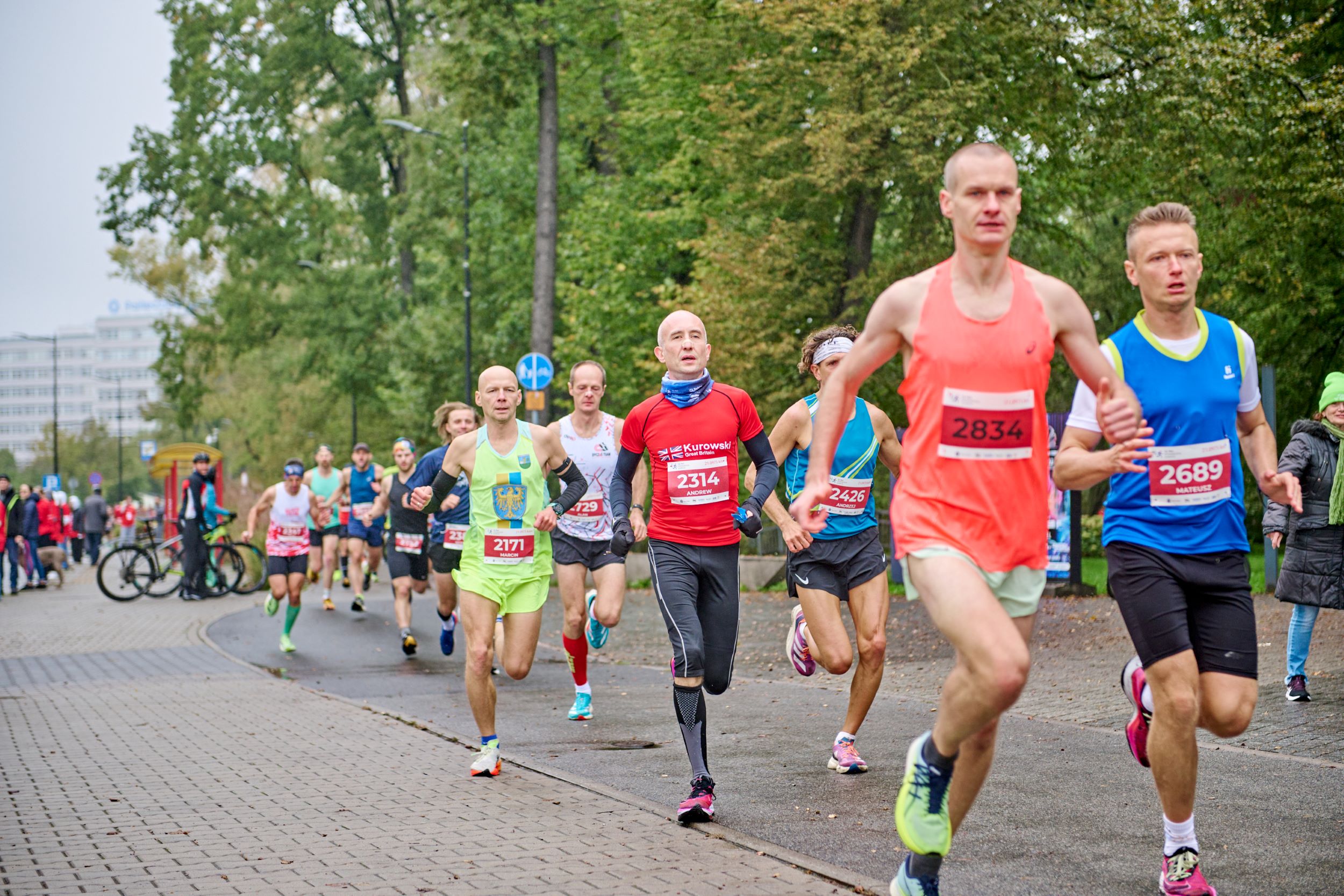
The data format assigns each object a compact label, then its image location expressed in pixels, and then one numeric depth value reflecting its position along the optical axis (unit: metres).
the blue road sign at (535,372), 23.88
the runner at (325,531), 19.56
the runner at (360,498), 18.70
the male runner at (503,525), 7.73
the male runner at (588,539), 9.60
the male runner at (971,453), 4.42
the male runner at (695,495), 6.75
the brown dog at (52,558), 29.45
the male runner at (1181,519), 4.81
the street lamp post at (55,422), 61.81
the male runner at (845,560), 7.45
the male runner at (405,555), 15.00
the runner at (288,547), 15.20
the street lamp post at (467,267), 33.59
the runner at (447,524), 11.66
